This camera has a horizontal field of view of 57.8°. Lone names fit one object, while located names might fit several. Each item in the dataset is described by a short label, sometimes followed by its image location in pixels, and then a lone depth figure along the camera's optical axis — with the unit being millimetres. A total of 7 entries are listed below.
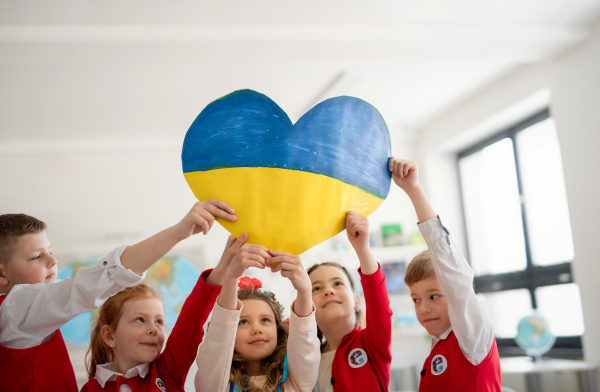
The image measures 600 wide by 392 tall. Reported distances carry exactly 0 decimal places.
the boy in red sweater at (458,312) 1450
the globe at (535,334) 3998
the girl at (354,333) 1587
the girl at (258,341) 1303
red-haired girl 1492
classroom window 4660
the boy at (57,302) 1272
